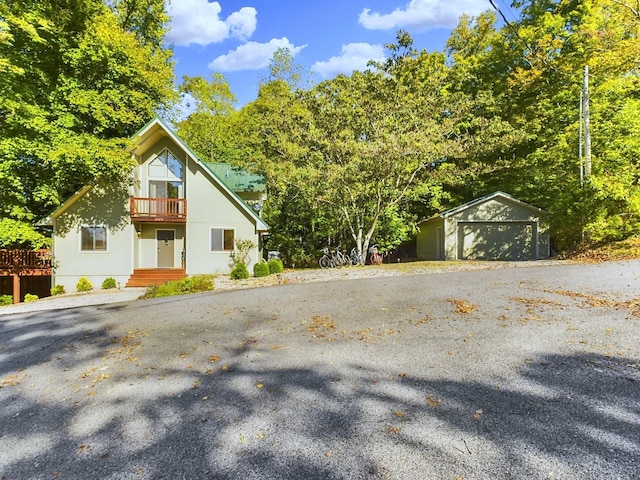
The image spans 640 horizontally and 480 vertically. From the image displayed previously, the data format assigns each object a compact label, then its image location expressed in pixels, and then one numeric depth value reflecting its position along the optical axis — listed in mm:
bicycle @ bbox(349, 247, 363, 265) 18047
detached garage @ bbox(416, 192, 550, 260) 19406
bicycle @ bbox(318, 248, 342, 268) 18312
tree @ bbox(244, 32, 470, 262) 15906
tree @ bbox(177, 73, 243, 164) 29516
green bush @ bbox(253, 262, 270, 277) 15195
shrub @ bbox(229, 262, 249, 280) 14602
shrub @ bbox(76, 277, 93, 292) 15328
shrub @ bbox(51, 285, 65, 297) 15088
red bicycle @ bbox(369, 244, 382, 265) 18891
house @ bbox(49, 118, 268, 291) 16031
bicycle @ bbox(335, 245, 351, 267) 18125
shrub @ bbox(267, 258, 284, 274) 15812
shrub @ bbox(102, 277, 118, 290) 15516
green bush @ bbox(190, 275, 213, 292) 12389
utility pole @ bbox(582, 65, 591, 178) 15766
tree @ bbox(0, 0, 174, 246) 13922
